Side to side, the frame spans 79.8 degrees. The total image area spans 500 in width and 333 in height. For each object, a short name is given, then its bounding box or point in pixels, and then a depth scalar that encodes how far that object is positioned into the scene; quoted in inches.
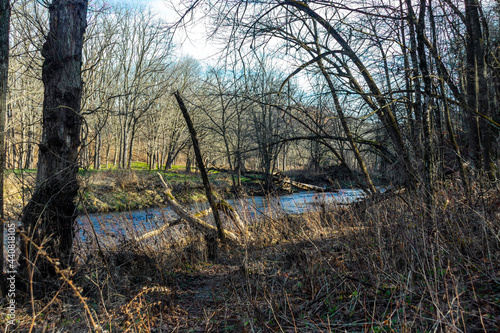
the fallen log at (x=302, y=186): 649.6
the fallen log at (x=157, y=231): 201.7
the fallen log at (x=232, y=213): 247.0
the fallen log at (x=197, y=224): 234.5
